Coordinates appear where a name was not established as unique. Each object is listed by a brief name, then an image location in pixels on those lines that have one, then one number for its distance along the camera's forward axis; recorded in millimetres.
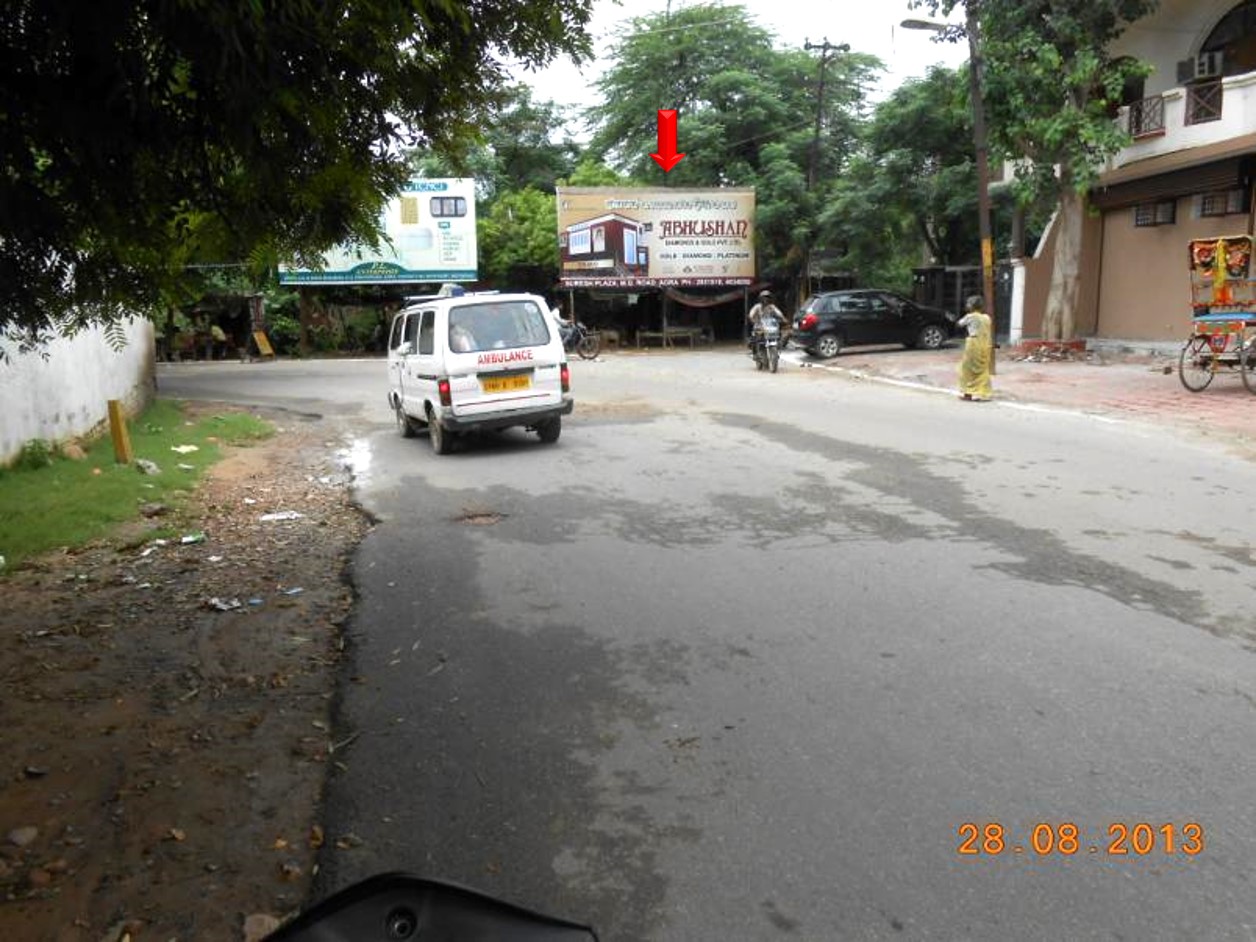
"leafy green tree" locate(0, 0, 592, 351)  2668
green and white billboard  30078
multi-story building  18031
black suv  23641
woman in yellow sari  14727
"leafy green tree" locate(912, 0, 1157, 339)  18688
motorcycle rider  21016
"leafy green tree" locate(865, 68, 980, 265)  26500
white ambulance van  10875
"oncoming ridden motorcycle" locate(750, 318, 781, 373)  20859
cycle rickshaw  13469
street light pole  18016
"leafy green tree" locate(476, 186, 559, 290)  31750
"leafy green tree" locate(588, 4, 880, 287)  31219
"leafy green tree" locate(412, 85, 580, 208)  39688
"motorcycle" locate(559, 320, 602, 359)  27531
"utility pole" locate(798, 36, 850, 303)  31002
